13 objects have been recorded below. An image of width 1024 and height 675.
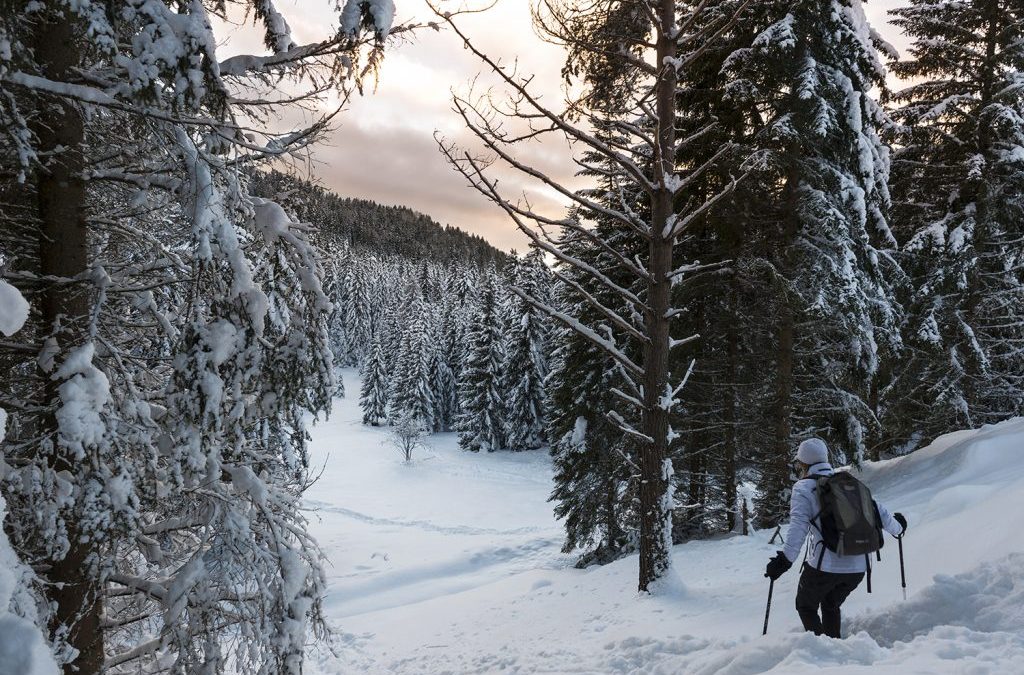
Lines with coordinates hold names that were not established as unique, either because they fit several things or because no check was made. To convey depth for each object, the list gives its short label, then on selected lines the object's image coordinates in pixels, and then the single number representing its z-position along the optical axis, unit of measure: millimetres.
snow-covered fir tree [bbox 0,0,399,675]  3518
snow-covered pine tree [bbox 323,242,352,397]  83375
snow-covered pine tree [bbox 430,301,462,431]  58750
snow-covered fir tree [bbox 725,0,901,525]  10297
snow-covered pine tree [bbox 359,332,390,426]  62375
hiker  4781
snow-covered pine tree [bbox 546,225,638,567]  14125
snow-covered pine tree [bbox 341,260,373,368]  87500
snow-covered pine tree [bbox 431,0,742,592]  6719
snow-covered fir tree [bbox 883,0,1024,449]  13500
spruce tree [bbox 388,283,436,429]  54062
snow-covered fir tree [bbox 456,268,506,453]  46969
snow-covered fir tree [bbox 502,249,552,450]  43094
